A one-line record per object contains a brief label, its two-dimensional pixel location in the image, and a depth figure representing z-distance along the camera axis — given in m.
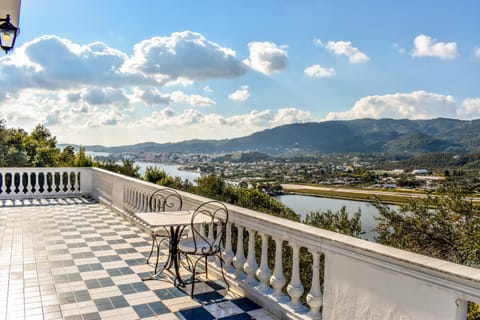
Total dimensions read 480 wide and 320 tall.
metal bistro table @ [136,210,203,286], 4.00
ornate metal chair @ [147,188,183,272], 4.88
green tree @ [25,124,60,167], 14.55
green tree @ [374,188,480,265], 8.38
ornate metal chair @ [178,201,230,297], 3.88
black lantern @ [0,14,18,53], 5.71
